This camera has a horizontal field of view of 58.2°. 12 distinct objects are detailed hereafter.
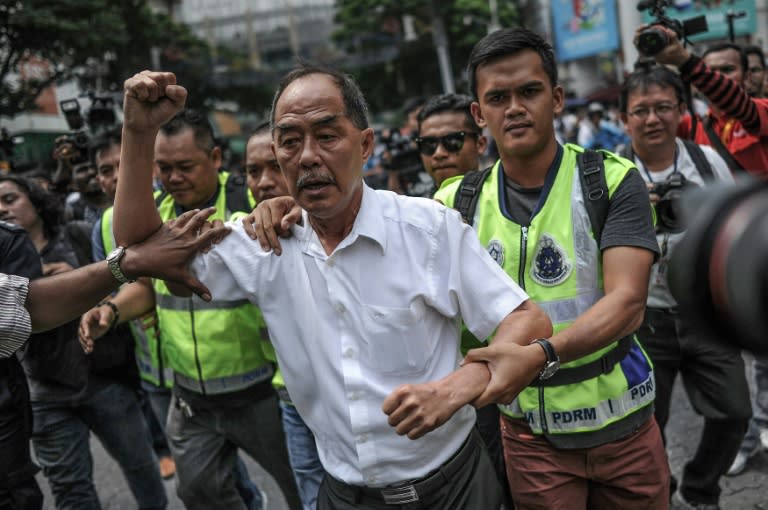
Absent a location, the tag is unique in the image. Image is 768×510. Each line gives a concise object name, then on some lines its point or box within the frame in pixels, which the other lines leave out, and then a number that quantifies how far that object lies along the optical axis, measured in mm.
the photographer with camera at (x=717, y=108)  3172
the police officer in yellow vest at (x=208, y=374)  2936
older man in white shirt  1807
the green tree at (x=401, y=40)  34469
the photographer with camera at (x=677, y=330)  3027
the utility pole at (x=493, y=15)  32250
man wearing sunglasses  3549
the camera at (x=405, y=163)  4656
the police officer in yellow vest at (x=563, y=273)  2143
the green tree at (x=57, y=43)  16406
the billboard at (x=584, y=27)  28078
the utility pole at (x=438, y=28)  31811
